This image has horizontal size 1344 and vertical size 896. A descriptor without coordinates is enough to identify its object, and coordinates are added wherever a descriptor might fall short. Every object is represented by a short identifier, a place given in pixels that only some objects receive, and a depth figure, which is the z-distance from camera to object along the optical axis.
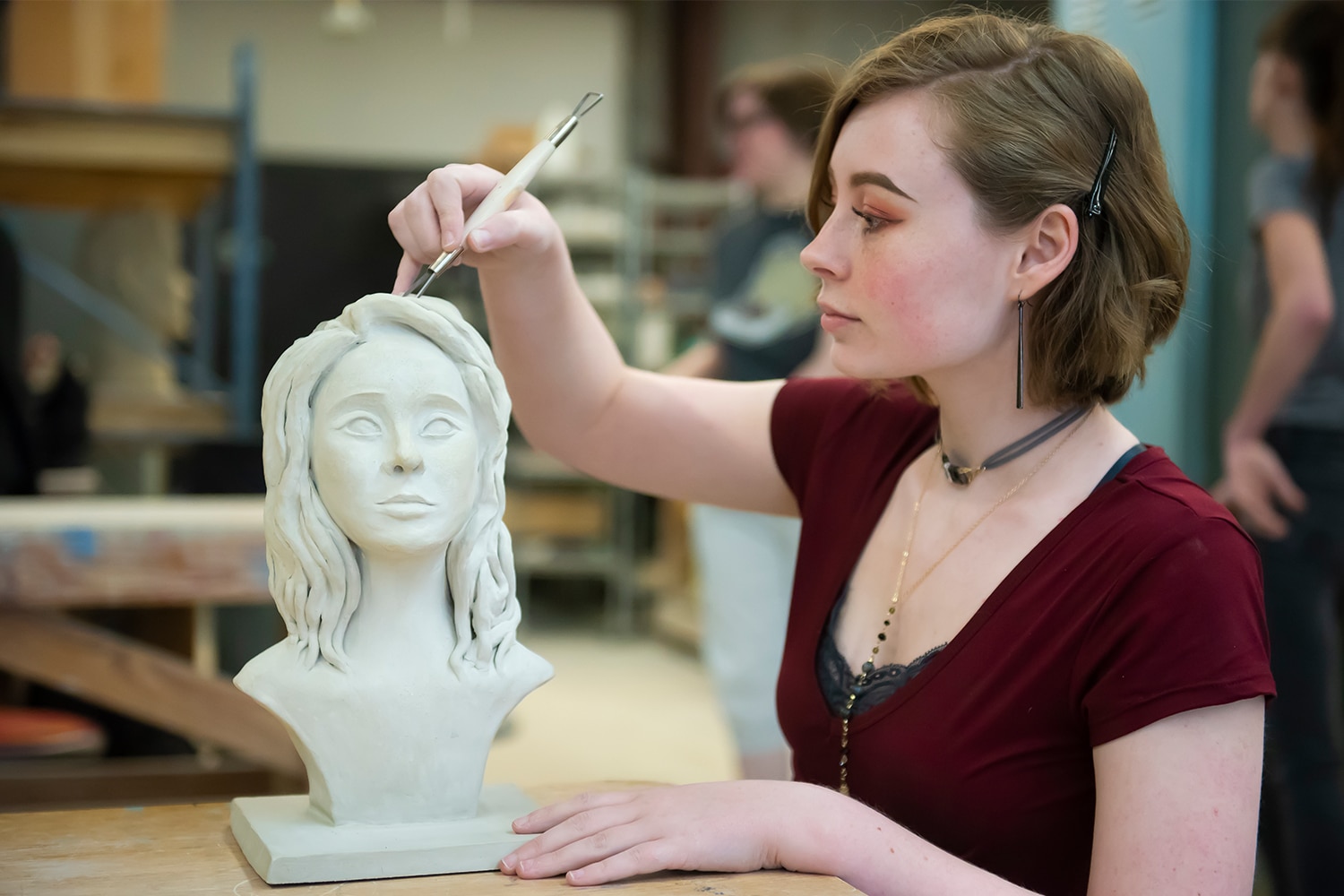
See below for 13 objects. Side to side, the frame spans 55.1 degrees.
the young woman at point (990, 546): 0.98
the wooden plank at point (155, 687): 2.02
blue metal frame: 3.03
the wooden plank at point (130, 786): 2.39
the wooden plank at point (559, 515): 6.02
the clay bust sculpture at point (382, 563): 1.04
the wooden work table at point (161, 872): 0.90
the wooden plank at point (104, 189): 3.13
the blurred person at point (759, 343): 2.52
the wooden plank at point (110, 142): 2.86
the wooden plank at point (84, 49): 3.08
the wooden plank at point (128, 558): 1.85
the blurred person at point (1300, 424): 2.09
